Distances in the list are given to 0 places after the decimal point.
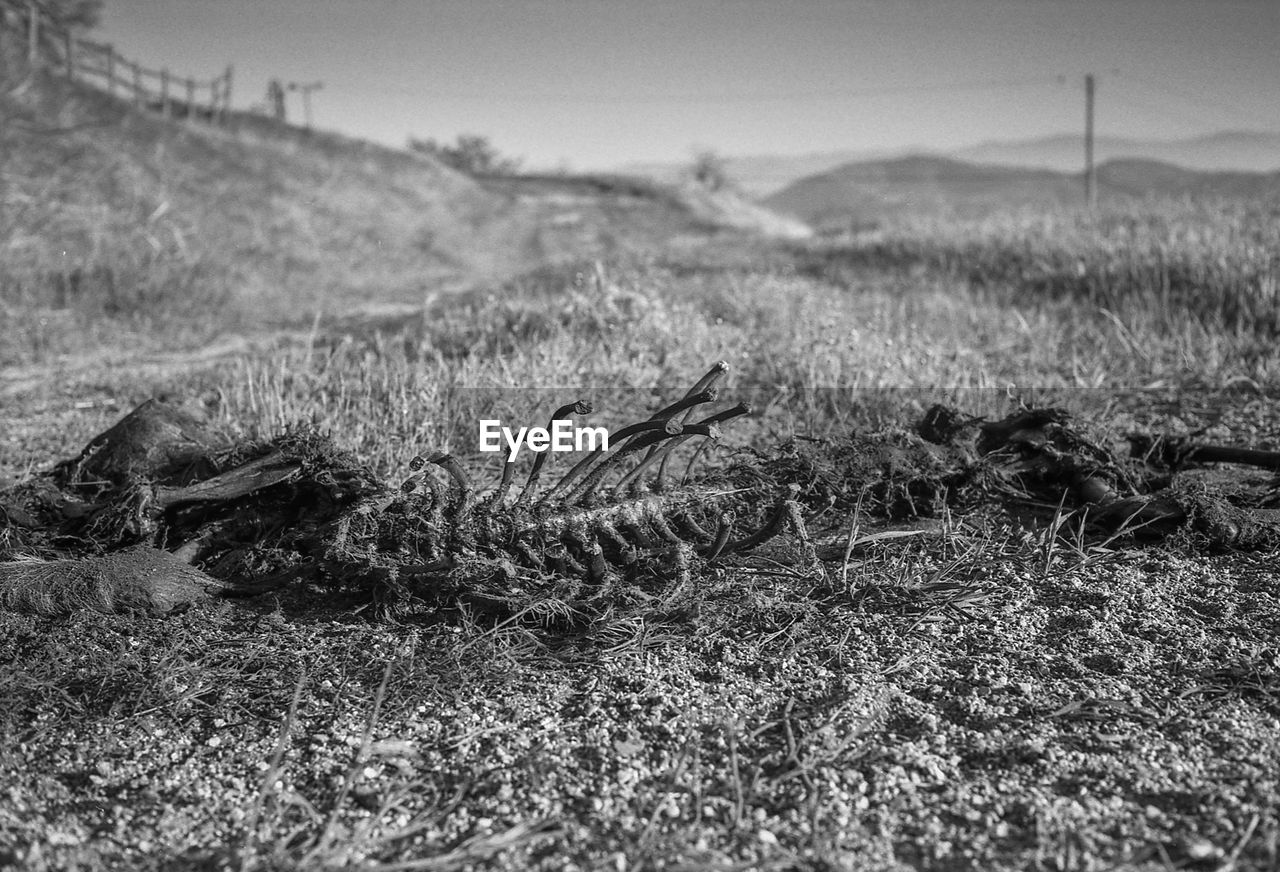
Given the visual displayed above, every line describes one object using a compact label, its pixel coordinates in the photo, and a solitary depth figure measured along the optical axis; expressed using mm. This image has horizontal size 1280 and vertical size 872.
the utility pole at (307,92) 36062
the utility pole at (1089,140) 38438
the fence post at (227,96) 28859
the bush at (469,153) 44250
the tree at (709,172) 40938
